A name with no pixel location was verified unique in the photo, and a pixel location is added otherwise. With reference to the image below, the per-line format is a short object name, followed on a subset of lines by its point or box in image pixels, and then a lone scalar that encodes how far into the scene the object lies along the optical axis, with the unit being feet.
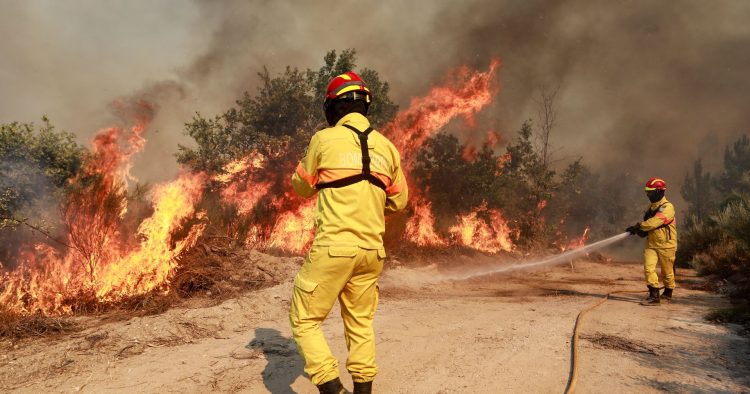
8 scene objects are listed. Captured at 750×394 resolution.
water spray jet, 25.81
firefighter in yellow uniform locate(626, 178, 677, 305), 23.16
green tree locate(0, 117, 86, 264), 19.66
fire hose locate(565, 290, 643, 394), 10.32
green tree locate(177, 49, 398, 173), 46.93
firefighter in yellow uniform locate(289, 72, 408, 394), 8.24
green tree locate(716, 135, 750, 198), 106.63
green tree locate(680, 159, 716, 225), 105.70
